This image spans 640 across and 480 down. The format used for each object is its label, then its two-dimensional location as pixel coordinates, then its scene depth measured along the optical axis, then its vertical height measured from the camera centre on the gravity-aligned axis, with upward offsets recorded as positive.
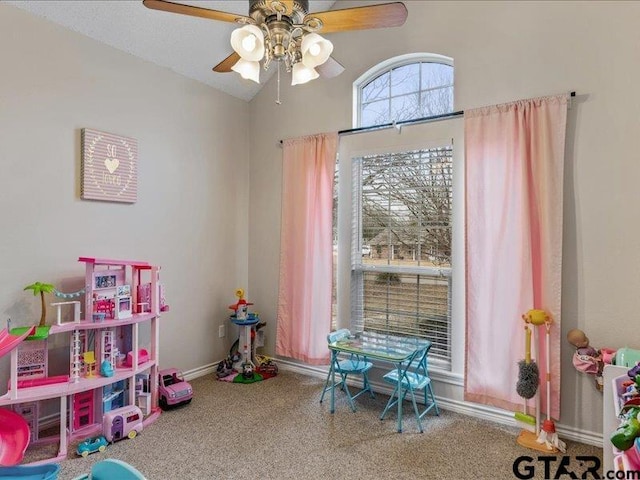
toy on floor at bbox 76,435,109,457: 2.30 -1.20
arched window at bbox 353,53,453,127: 3.10 +1.31
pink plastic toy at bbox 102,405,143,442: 2.42 -1.13
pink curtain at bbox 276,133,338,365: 3.44 -0.03
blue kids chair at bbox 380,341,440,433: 2.65 -0.96
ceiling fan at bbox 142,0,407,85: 1.71 +1.00
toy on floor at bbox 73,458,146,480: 1.06 -0.63
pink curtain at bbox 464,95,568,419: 2.48 +0.06
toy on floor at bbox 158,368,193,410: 2.88 -1.08
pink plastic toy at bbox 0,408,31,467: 2.10 -1.09
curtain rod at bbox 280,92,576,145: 2.89 +0.98
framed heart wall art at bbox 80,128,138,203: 2.79 +0.58
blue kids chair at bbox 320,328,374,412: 2.92 -0.93
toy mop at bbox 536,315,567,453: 2.37 -1.14
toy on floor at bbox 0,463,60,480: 1.59 -0.94
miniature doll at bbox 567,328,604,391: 2.29 -0.65
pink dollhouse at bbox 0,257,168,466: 2.31 -0.75
